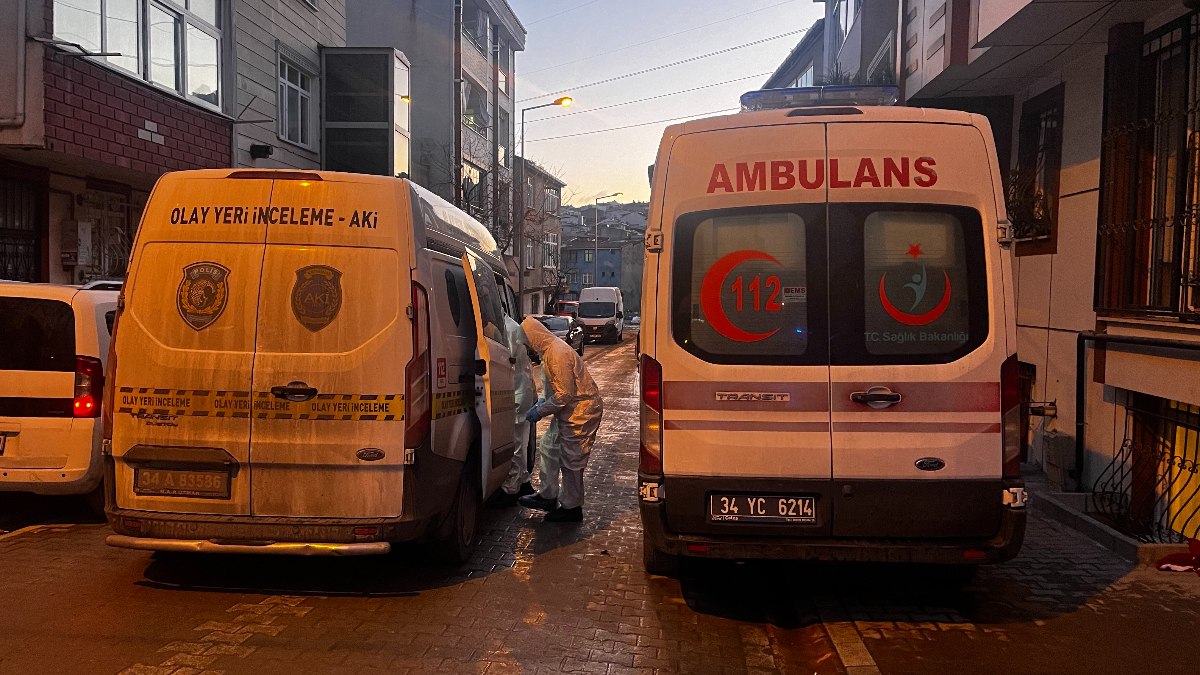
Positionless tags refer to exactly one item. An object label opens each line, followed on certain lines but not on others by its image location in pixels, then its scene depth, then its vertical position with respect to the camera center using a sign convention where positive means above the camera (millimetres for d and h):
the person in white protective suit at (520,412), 7852 -925
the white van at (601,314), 36188 +119
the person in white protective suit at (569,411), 7094 -780
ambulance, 4457 -127
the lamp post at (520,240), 32750 +2958
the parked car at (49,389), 6180 -568
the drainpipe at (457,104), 22500 +5624
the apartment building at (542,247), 45875 +3977
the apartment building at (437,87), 31766 +8571
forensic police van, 4844 -334
